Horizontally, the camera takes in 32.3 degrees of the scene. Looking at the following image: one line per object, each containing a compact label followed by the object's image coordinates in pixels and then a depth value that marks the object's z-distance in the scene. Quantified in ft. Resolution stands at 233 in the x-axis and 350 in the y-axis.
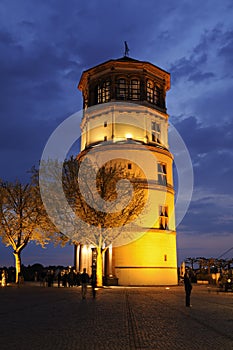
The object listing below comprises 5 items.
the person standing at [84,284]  76.59
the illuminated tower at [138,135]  145.38
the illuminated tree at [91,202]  116.06
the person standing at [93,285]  77.21
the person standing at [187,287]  65.51
